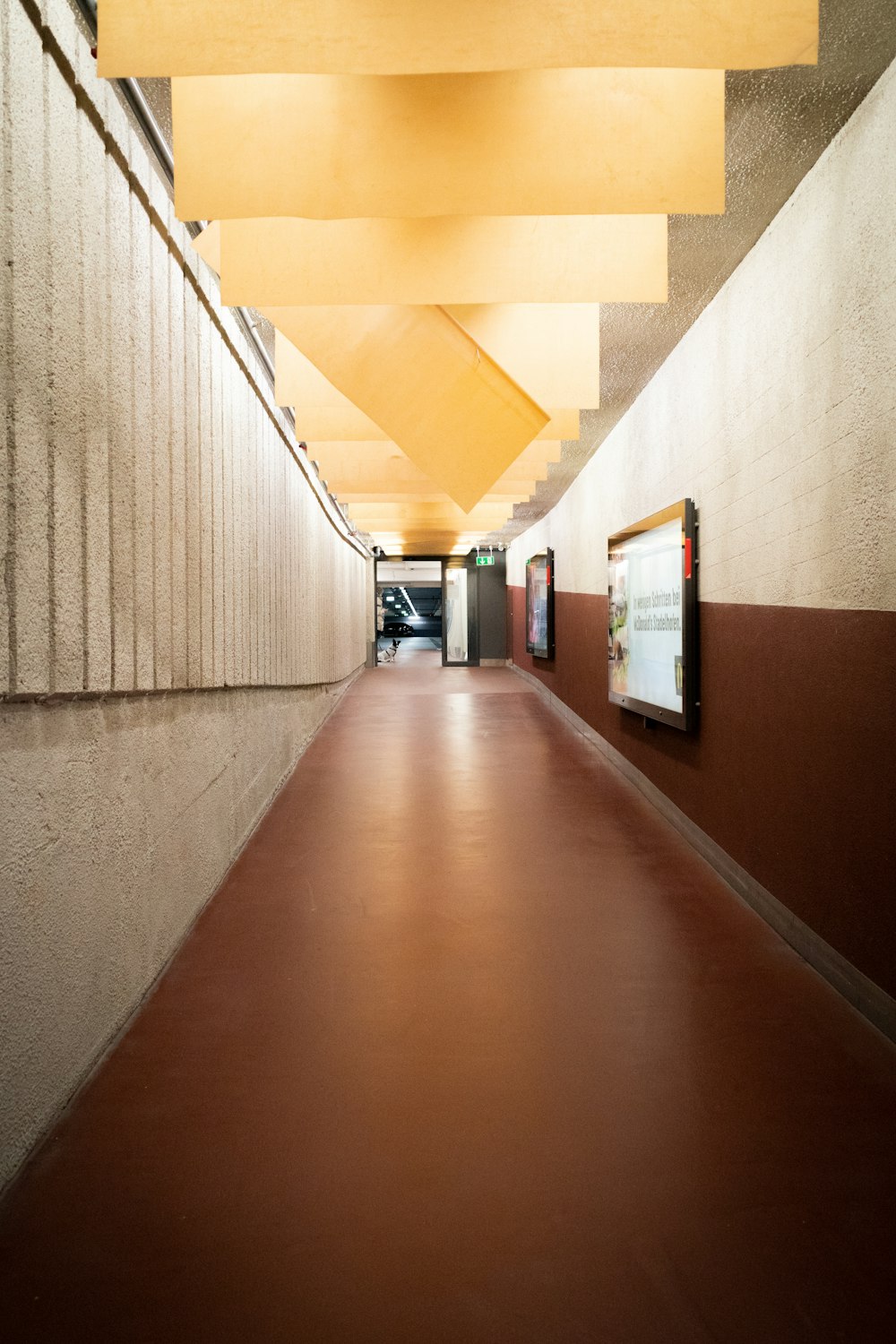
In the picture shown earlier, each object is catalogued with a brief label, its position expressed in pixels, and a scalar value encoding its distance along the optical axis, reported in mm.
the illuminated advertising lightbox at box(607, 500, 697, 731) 4355
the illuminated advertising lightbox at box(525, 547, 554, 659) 10578
